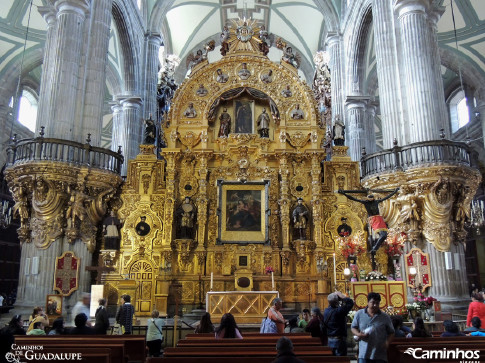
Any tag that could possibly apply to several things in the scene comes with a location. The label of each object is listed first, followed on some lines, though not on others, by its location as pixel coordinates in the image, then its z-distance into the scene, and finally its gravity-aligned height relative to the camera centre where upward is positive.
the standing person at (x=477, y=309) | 7.27 -0.40
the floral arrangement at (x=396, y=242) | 12.31 +1.13
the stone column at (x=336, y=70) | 22.11 +10.52
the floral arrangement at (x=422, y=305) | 10.67 -0.50
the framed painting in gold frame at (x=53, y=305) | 11.73 -0.54
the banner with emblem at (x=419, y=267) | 12.48 +0.45
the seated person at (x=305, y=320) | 8.14 -0.64
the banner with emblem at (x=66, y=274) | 12.95 +0.28
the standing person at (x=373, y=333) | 4.71 -0.51
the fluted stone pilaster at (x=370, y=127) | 20.66 +7.26
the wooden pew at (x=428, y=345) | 4.60 -0.63
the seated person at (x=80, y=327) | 6.45 -0.60
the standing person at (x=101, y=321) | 6.93 -0.56
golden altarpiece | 14.91 +3.15
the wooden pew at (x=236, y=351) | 4.66 -0.71
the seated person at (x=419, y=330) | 5.98 -0.61
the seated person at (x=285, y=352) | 3.60 -0.54
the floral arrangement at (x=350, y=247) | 13.23 +1.09
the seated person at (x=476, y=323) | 6.39 -0.55
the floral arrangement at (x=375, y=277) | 11.46 +0.16
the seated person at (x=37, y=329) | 6.76 -0.67
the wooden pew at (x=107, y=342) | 5.15 -0.69
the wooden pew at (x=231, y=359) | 4.14 -0.69
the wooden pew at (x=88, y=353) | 4.46 -0.68
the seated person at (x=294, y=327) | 7.71 -0.74
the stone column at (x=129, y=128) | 21.33 +7.36
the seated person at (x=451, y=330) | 5.83 -0.59
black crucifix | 11.49 +1.58
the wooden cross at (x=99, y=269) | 12.54 +0.41
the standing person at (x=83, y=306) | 8.11 -0.40
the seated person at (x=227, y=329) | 6.11 -0.60
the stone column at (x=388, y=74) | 14.48 +6.85
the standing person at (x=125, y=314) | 8.48 -0.56
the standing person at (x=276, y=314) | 6.78 -0.45
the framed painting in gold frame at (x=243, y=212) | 15.39 +2.42
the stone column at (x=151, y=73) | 22.81 +10.56
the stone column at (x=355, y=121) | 20.58 +7.37
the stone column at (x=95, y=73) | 14.73 +7.00
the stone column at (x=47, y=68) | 14.07 +6.82
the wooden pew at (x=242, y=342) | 5.40 -0.69
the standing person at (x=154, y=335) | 8.26 -0.92
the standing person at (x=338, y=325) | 6.22 -0.56
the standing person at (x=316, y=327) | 6.96 -0.65
